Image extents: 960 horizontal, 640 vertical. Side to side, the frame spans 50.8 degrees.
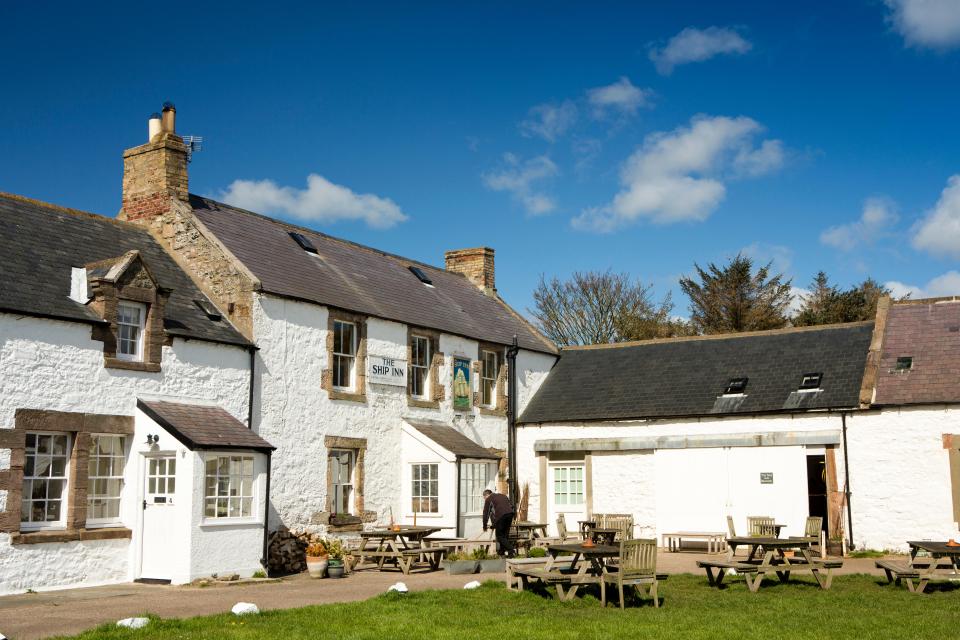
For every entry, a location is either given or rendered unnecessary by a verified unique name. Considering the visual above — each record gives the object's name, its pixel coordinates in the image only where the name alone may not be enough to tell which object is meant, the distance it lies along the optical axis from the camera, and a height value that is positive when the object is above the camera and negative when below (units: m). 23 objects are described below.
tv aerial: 21.09 +7.24
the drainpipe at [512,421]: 26.01 +1.98
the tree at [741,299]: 41.66 +8.17
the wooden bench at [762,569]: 14.55 -1.02
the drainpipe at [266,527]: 17.33 -0.50
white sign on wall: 21.66 +2.73
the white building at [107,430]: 15.09 +1.06
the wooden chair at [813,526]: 18.54 -0.51
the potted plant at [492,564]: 18.08 -1.17
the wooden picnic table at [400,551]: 17.81 -0.94
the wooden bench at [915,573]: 14.16 -1.06
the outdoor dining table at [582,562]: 13.19 -0.88
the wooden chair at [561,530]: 20.86 -0.66
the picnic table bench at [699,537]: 22.05 -0.91
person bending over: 18.75 -0.32
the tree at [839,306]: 40.38 +7.74
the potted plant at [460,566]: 17.59 -1.17
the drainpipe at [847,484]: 21.67 +0.30
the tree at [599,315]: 43.91 +8.09
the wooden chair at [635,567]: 12.80 -0.88
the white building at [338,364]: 19.44 +2.84
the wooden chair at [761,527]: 19.31 -0.55
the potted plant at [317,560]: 17.39 -1.06
